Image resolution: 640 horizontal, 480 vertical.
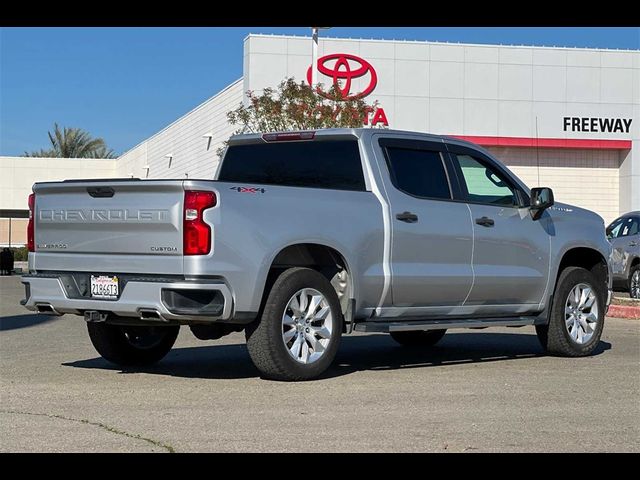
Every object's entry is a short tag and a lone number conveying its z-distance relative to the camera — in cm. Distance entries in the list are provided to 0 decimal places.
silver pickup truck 862
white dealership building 3756
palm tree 8019
